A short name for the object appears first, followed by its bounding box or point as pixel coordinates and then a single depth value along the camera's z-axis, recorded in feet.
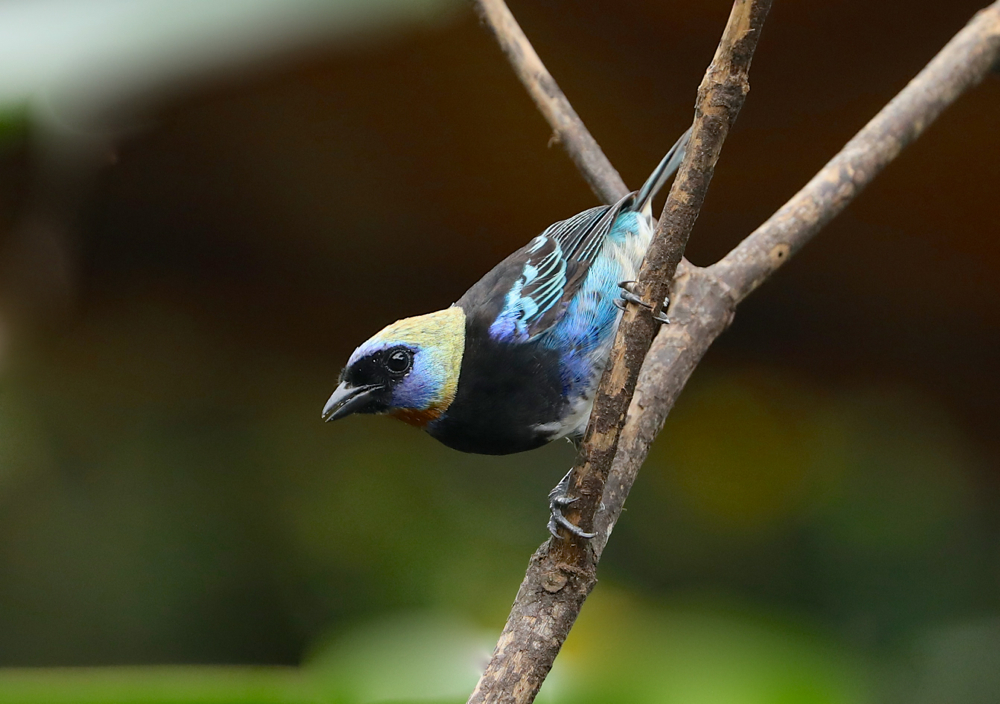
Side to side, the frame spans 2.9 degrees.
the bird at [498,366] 13.21
